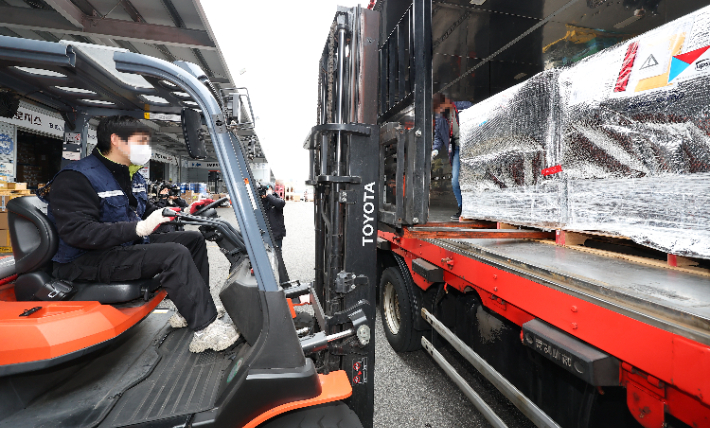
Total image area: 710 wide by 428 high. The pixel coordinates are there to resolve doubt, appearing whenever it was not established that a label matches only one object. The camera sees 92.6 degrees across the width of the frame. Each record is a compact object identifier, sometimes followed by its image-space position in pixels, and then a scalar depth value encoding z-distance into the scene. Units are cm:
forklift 152
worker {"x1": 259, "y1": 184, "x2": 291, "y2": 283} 515
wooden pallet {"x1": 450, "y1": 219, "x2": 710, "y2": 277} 170
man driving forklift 183
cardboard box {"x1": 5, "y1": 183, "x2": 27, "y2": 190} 677
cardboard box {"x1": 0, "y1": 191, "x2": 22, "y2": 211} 623
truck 105
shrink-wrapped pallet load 151
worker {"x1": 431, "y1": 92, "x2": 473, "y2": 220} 382
